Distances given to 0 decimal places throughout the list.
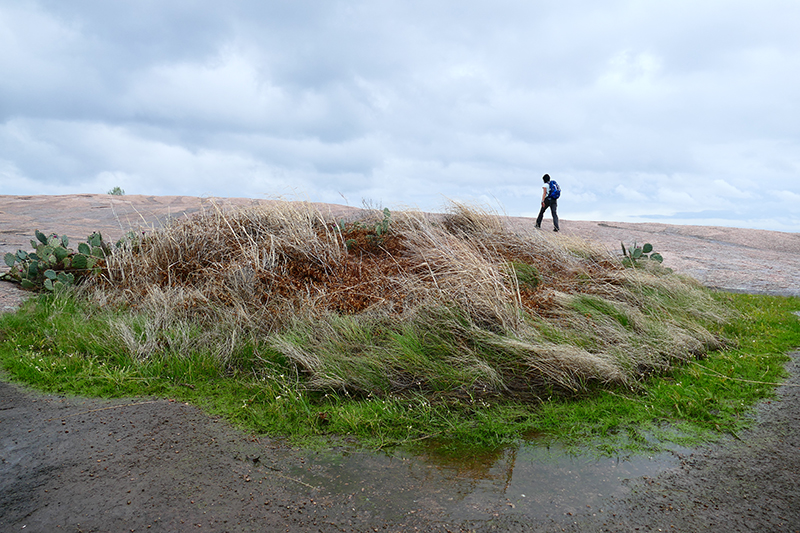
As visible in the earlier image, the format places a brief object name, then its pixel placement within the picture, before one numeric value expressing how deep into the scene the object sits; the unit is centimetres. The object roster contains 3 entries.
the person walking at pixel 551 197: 1191
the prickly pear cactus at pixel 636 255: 793
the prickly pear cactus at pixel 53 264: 665
